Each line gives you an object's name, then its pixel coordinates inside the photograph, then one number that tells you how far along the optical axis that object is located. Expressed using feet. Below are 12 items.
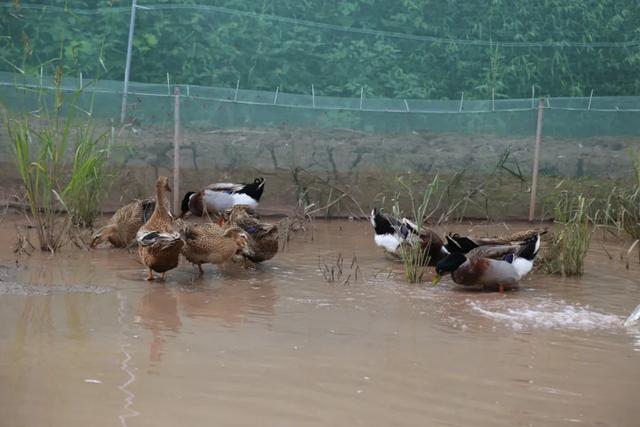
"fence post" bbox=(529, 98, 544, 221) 65.13
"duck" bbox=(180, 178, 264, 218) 59.60
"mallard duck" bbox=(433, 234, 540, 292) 43.86
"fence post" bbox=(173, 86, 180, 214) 62.40
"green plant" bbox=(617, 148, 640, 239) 55.16
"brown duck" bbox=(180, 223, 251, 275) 45.28
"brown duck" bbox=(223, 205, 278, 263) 47.35
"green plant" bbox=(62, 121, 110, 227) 48.26
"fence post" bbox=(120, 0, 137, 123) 68.05
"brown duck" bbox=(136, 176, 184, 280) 42.52
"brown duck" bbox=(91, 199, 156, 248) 50.11
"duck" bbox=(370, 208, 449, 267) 49.72
